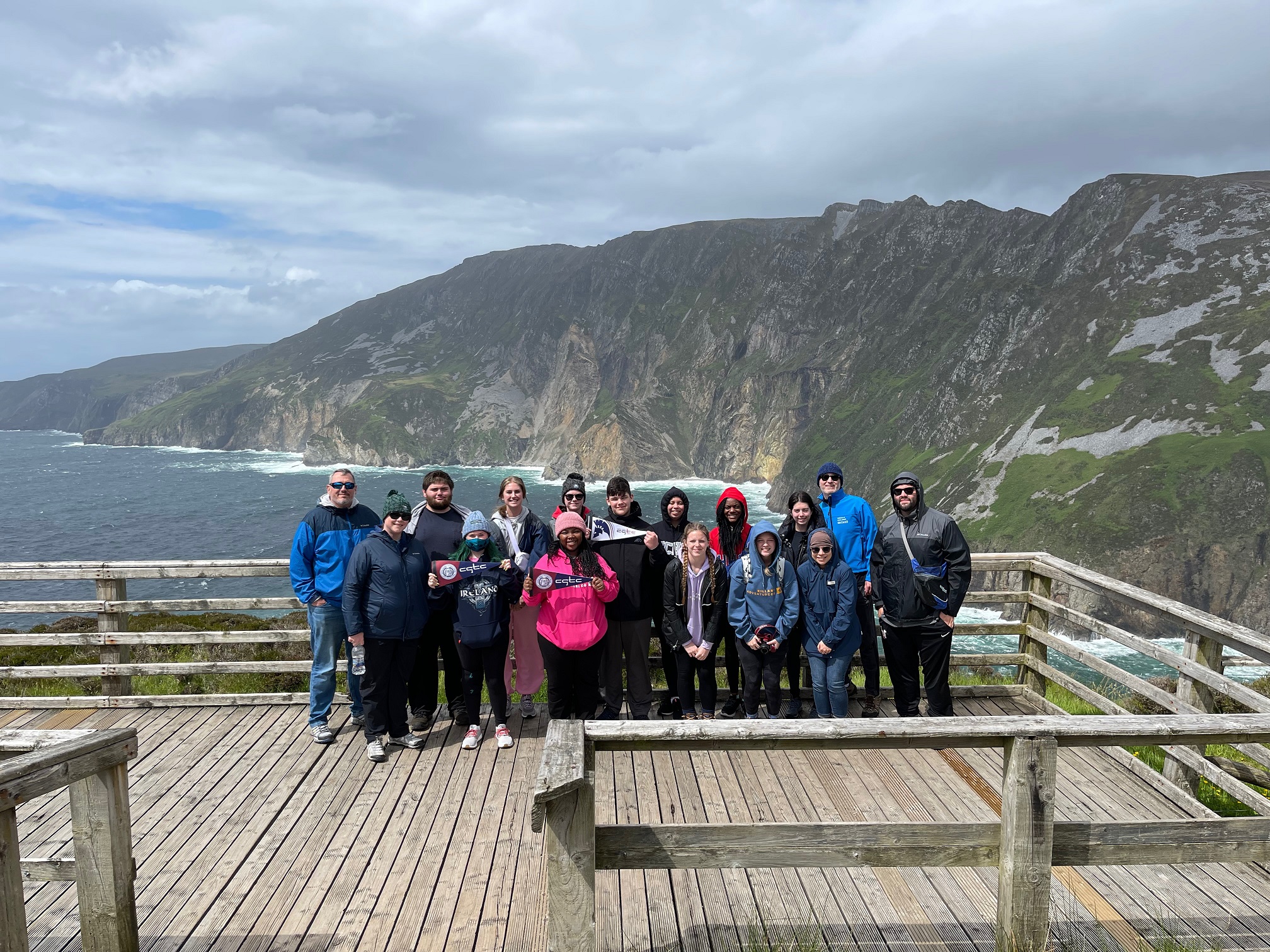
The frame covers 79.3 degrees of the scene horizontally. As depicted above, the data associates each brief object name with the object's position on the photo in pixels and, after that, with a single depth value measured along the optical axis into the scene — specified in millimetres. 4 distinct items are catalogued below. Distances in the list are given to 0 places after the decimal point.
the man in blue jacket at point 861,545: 6570
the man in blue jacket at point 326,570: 6156
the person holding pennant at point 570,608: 5750
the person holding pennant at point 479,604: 5914
